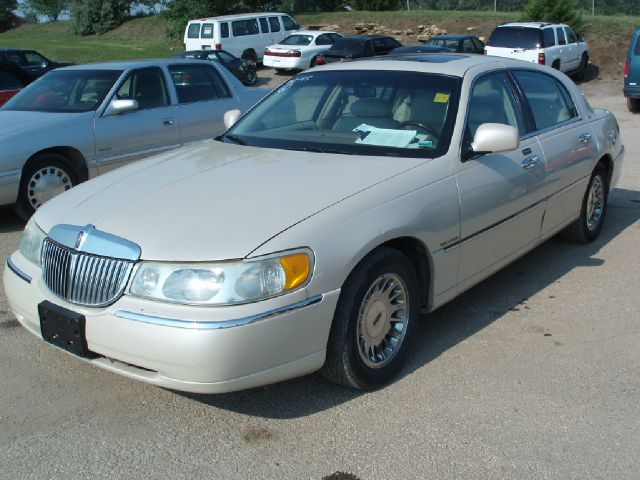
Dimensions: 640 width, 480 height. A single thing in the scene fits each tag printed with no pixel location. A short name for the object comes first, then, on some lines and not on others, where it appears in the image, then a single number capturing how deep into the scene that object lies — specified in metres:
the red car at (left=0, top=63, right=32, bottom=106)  12.48
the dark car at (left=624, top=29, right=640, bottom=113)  15.59
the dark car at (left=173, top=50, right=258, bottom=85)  23.56
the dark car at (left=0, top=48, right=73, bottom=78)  19.66
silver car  7.29
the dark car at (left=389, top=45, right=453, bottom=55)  20.42
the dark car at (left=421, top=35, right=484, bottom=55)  24.36
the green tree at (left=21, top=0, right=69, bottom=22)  65.94
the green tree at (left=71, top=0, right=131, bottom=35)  48.12
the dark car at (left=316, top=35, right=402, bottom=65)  24.45
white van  27.83
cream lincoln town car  3.24
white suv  21.56
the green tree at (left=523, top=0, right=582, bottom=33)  27.72
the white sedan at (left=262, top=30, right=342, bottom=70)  26.12
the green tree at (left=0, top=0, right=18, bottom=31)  61.34
